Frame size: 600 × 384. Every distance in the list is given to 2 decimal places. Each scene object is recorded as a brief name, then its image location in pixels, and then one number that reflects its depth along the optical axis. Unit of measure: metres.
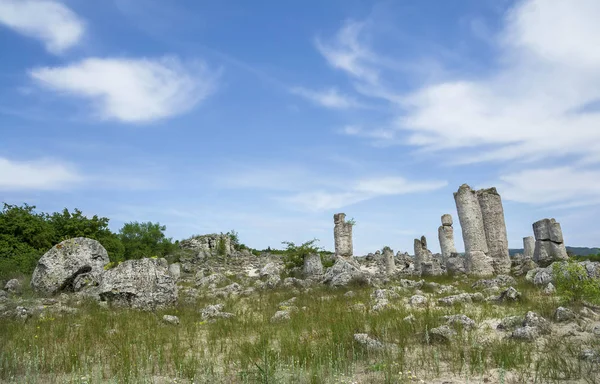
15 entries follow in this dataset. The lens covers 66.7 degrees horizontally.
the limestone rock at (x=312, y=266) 23.52
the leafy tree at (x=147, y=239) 43.81
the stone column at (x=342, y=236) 25.55
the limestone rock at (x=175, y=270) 27.94
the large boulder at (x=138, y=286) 13.07
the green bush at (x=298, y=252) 24.66
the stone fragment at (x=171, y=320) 10.22
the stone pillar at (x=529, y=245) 36.06
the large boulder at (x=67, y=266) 16.78
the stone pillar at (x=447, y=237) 27.95
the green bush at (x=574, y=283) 10.07
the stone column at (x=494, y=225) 23.52
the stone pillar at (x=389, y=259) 31.41
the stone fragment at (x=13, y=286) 18.31
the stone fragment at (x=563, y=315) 8.74
